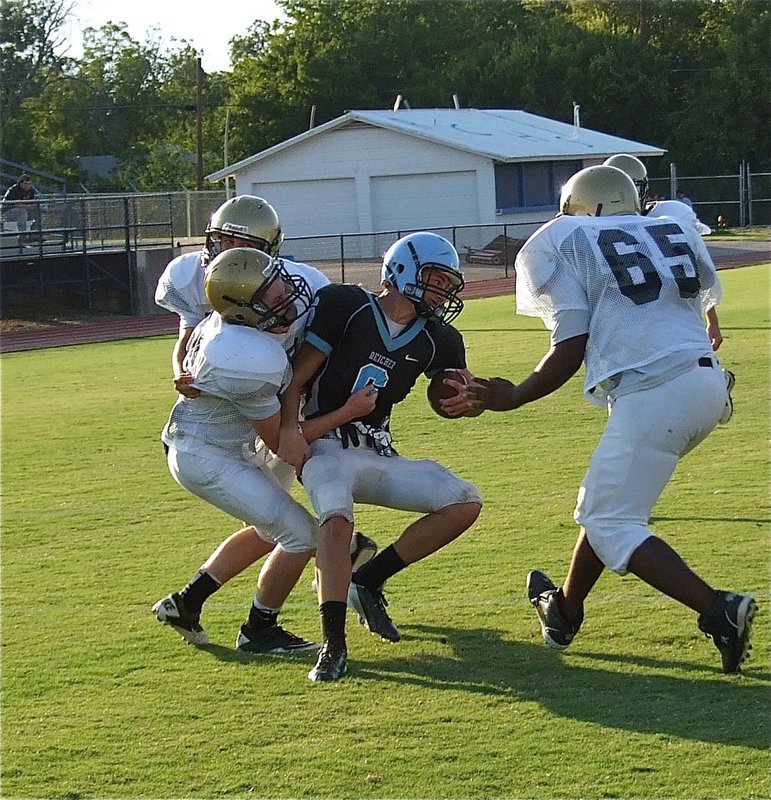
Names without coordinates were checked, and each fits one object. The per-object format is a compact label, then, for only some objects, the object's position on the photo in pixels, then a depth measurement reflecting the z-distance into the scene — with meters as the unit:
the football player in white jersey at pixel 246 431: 8.77
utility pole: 93.87
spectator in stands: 45.56
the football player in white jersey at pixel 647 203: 12.20
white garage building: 68.75
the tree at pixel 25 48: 121.06
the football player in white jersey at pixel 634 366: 8.50
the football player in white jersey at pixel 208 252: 9.65
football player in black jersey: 9.09
